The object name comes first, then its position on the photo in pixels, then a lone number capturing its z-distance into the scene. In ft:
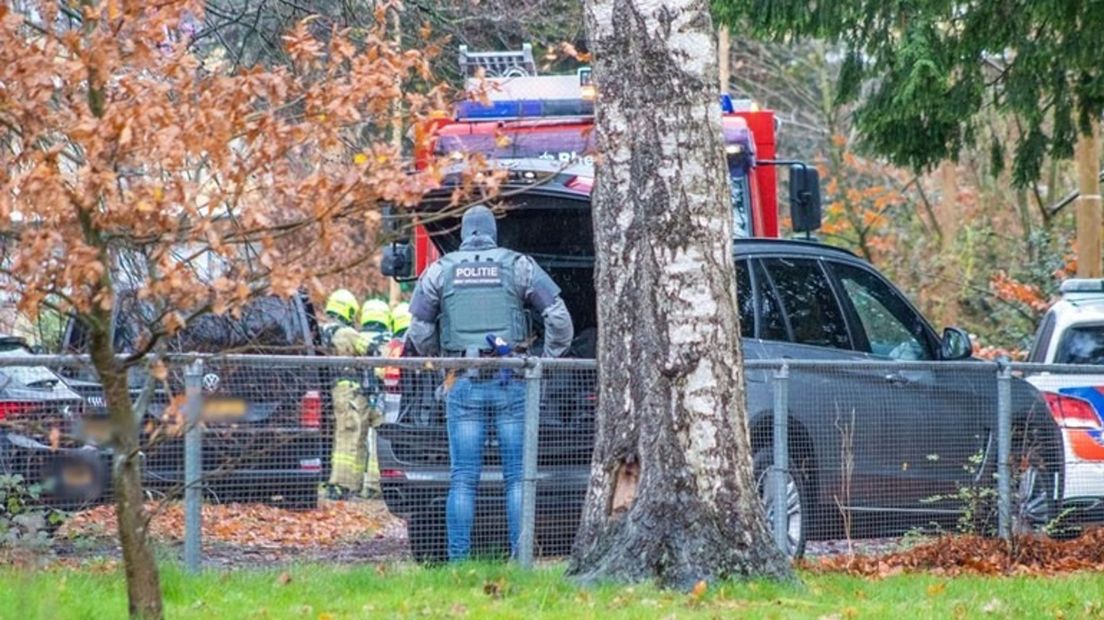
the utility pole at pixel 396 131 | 47.16
